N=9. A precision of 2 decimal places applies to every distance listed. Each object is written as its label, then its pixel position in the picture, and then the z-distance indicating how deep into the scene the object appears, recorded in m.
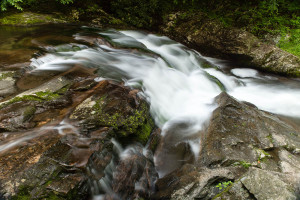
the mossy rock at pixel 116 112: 3.48
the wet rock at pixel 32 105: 3.20
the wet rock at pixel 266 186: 2.51
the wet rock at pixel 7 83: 3.88
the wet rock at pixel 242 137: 3.54
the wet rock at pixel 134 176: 3.18
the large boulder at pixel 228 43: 7.66
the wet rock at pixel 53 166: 2.43
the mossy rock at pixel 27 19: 8.05
